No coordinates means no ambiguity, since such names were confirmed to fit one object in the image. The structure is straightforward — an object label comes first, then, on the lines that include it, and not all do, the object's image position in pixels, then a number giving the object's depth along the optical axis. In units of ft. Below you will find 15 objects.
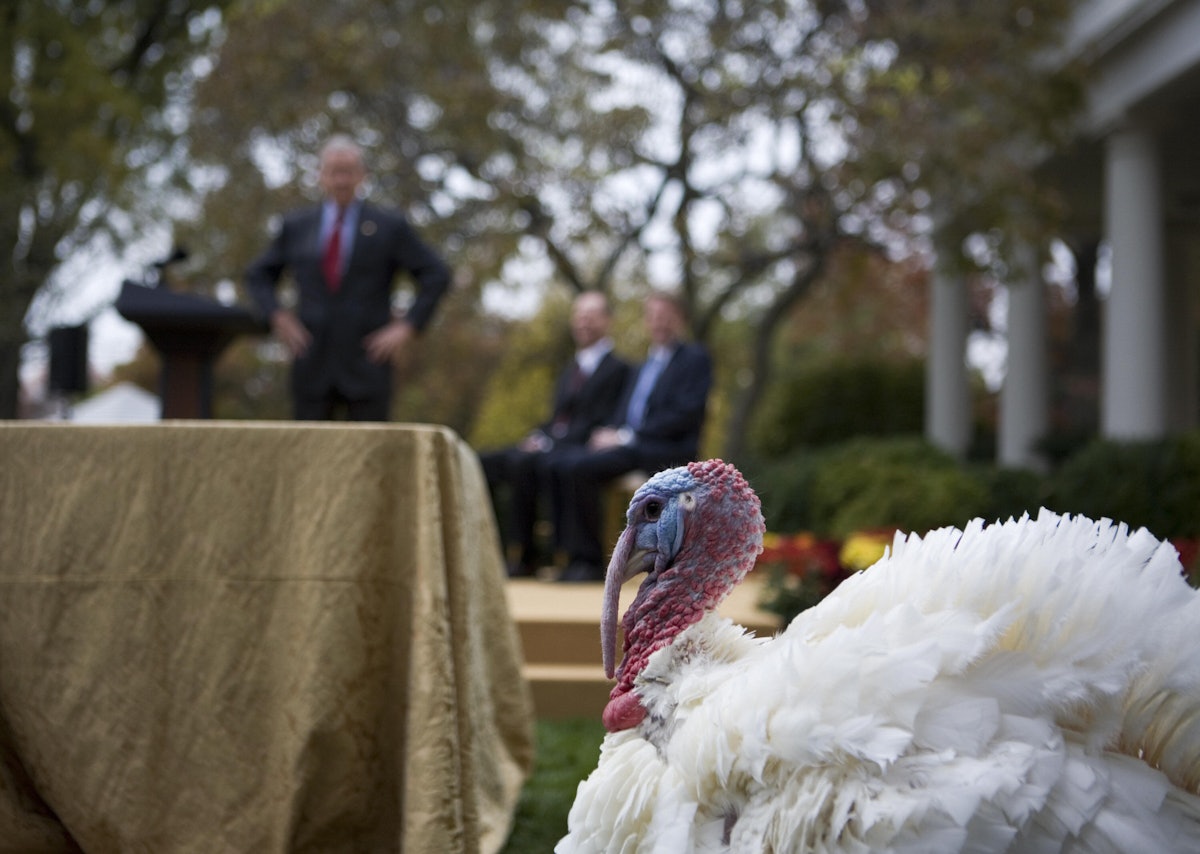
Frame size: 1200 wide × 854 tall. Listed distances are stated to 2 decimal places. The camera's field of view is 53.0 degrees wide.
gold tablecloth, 8.68
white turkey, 4.87
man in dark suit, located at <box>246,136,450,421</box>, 18.37
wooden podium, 14.16
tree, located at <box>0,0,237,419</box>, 46.01
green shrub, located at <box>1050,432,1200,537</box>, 28.63
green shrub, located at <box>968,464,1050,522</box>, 29.95
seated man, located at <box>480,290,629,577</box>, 25.52
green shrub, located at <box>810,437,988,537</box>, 27.86
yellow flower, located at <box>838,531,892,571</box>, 19.20
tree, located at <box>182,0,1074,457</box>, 40.29
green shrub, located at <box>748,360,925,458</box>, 57.93
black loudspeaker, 23.11
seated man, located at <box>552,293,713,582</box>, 23.67
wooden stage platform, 16.03
